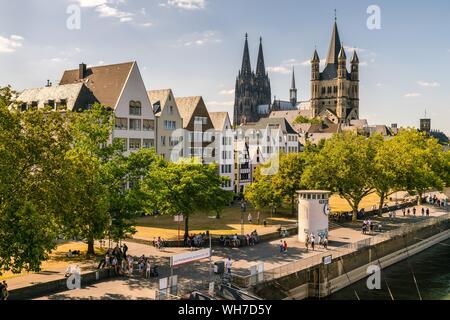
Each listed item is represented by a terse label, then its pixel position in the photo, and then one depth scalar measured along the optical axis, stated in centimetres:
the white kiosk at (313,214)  4594
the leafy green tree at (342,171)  5959
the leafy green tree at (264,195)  6109
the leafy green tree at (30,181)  2375
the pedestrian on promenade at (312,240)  4278
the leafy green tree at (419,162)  6681
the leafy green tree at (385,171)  6244
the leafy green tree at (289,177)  6219
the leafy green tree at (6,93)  2683
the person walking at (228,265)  3186
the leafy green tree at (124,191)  3581
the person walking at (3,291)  2539
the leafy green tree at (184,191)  4303
